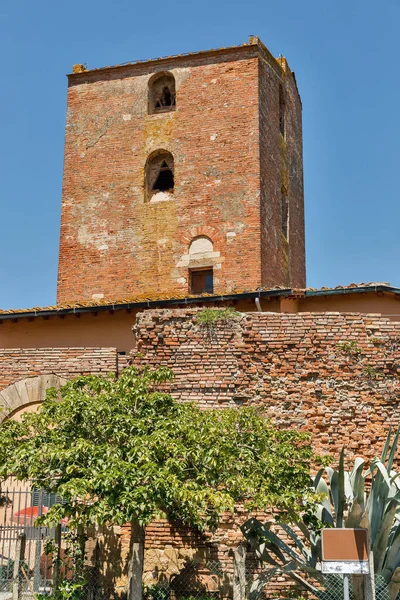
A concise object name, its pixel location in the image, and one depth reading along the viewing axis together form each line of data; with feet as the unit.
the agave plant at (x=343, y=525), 29.66
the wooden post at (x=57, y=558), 31.55
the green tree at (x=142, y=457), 27.61
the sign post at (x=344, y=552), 25.12
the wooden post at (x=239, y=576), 28.04
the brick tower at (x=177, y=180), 62.08
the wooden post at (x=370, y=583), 26.73
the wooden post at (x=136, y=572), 29.58
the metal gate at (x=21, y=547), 33.40
